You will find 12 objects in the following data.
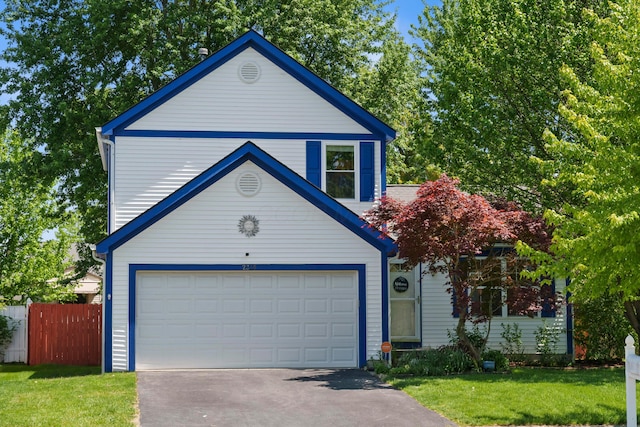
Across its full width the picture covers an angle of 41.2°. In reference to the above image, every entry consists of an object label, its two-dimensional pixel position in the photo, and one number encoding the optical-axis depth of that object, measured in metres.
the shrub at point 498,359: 19.11
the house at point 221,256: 19.81
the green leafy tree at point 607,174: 13.12
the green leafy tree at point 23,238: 36.19
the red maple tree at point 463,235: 18.19
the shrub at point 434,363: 18.27
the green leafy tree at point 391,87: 31.94
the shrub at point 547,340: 22.41
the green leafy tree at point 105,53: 30.12
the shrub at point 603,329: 22.59
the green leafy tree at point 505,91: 22.23
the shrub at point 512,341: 22.73
